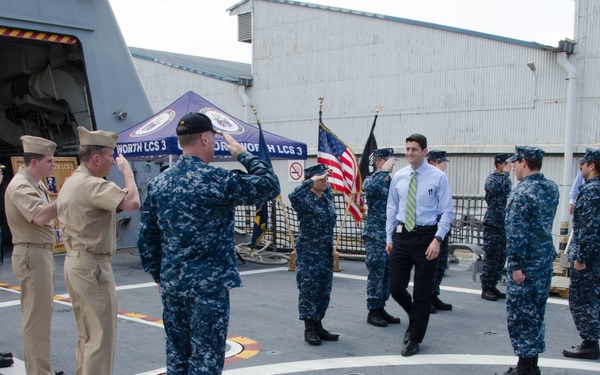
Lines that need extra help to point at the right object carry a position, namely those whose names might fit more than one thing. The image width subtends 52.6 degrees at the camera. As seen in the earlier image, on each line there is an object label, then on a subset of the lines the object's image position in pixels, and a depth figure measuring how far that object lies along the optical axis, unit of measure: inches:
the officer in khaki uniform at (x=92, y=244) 155.6
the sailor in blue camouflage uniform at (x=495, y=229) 325.7
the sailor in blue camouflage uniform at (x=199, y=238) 134.4
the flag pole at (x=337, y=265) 418.4
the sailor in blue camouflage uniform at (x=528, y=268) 191.2
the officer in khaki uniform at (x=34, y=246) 177.9
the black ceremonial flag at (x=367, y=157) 400.8
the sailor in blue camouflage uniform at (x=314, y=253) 237.6
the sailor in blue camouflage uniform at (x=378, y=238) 267.9
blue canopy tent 394.6
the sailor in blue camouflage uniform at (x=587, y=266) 220.1
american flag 400.2
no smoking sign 543.5
